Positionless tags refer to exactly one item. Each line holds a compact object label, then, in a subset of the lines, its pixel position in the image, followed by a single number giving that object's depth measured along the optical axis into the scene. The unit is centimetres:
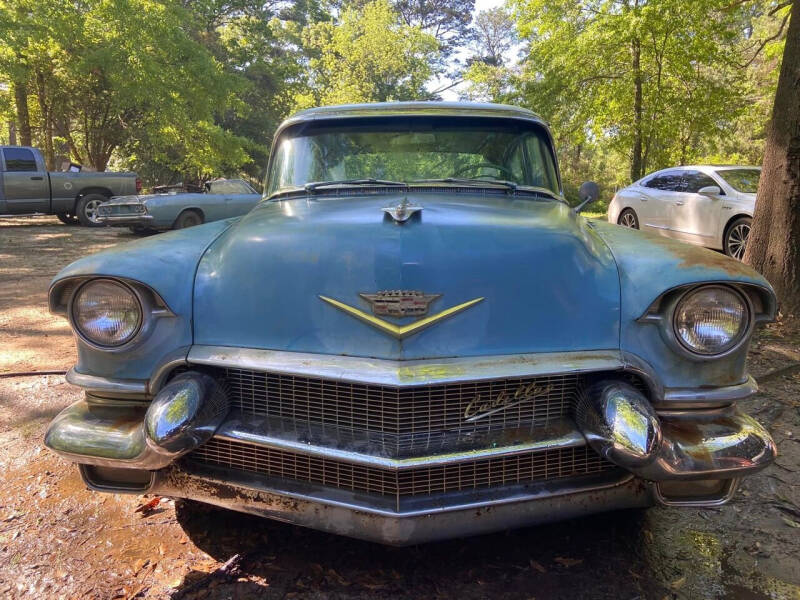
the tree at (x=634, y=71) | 1245
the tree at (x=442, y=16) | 4172
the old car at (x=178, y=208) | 1059
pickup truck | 1287
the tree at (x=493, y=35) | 4422
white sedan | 810
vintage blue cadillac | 184
